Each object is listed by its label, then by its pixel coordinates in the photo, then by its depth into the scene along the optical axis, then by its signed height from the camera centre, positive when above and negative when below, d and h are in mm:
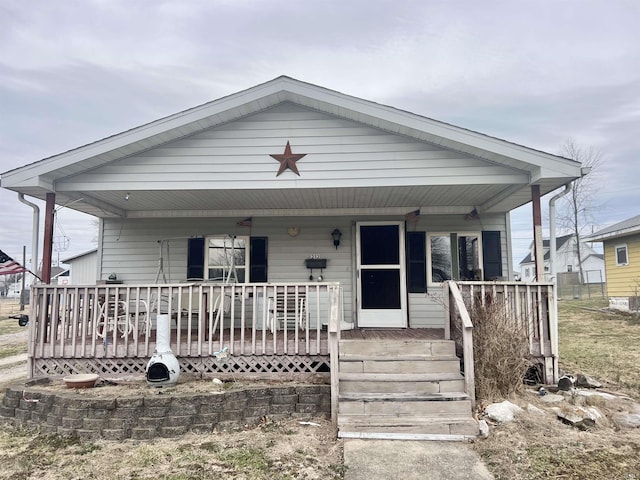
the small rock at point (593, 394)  4492 -1312
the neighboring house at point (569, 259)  36812 +1835
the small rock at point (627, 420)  3854 -1372
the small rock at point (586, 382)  4934 -1286
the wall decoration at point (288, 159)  5531 +1648
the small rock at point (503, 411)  3928 -1317
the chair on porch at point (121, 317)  4949 -523
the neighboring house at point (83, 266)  20891 +745
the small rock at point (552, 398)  4407 -1323
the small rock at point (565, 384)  4723 -1239
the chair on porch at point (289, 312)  6617 -546
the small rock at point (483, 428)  3714 -1392
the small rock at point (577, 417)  3811 -1348
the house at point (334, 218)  4754 +1071
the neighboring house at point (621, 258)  13914 +741
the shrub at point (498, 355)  4410 -856
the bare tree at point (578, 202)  24656 +4995
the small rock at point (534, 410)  4066 -1335
